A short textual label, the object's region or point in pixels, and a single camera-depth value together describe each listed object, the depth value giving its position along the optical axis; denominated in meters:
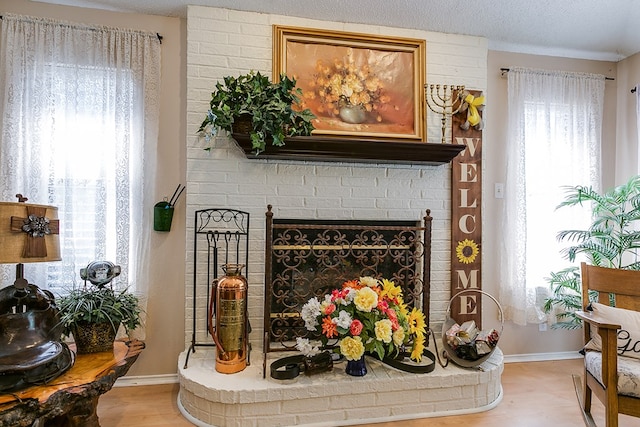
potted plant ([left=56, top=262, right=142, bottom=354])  1.93
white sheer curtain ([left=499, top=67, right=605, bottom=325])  2.94
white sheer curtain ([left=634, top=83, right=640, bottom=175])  2.97
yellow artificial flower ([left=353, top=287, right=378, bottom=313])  2.00
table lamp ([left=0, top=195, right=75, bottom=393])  1.49
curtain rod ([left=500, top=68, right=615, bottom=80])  2.98
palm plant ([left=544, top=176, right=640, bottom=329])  2.65
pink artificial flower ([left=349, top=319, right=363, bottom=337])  1.97
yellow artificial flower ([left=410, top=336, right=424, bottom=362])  2.15
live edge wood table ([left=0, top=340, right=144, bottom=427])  1.42
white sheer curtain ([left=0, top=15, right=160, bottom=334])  2.32
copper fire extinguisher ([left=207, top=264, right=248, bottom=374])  2.11
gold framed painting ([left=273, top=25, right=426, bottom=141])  2.57
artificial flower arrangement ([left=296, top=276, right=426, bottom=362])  1.98
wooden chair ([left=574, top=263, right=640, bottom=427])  1.73
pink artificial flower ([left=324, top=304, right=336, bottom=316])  2.05
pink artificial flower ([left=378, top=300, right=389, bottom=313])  2.04
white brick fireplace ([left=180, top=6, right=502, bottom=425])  2.47
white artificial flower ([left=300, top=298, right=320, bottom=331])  2.11
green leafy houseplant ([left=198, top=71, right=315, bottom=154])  2.20
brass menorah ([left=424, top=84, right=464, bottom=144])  2.70
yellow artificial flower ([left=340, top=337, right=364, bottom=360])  1.97
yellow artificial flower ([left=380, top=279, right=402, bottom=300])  2.15
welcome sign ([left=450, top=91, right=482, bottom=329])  2.75
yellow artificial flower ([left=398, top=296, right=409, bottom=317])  2.12
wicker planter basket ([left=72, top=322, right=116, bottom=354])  1.94
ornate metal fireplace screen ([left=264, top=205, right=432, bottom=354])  2.33
